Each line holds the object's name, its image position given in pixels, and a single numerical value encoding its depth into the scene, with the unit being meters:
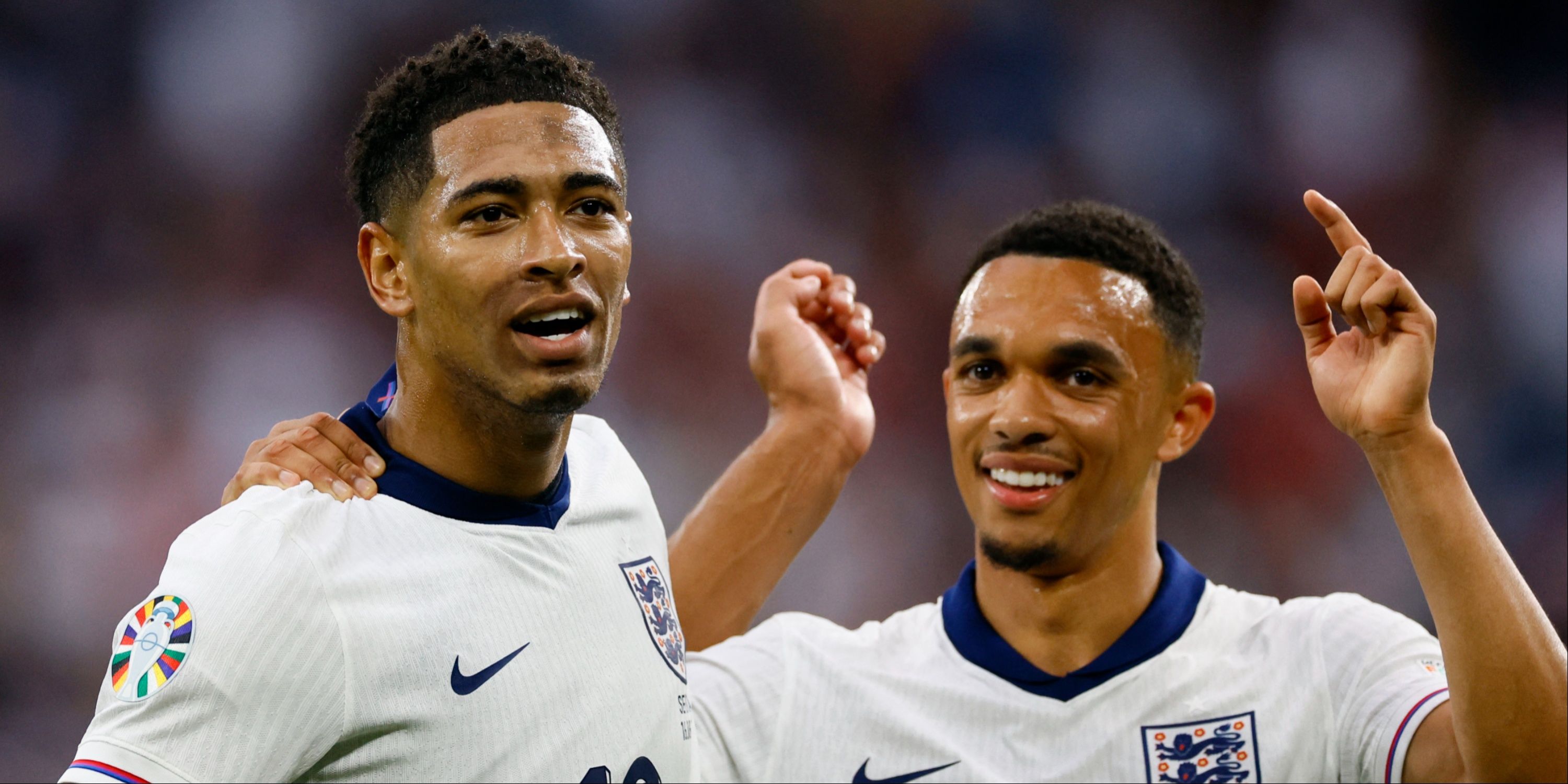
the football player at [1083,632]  8.13
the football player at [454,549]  7.88
